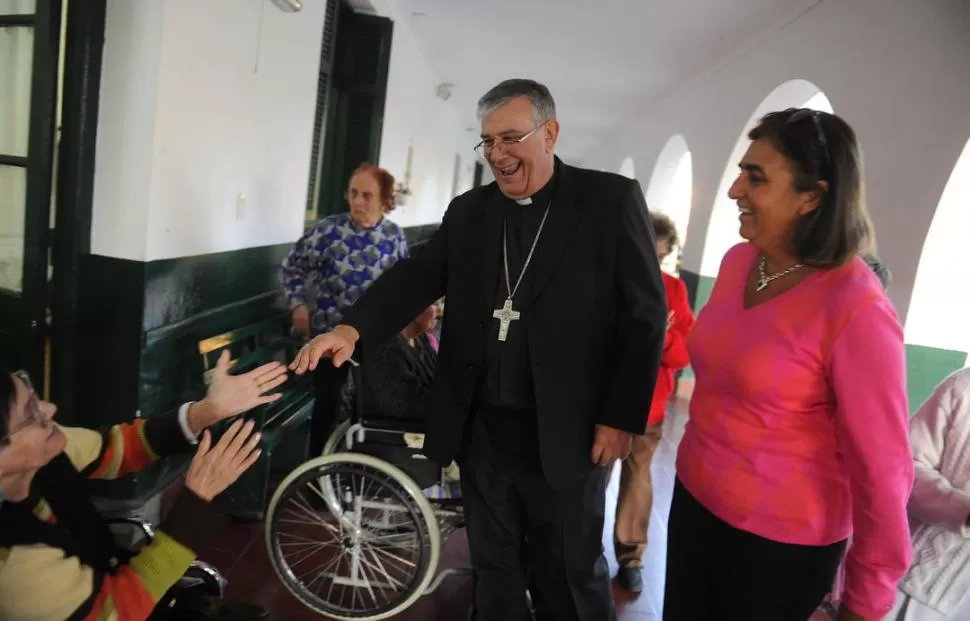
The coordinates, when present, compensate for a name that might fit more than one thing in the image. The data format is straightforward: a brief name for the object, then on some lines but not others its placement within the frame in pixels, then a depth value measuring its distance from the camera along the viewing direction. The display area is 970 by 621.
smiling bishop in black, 1.51
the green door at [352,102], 4.41
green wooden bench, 2.60
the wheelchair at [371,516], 2.09
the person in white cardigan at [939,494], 1.47
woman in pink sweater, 1.08
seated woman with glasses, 1.01
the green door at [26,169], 2.03
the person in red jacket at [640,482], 2.46
